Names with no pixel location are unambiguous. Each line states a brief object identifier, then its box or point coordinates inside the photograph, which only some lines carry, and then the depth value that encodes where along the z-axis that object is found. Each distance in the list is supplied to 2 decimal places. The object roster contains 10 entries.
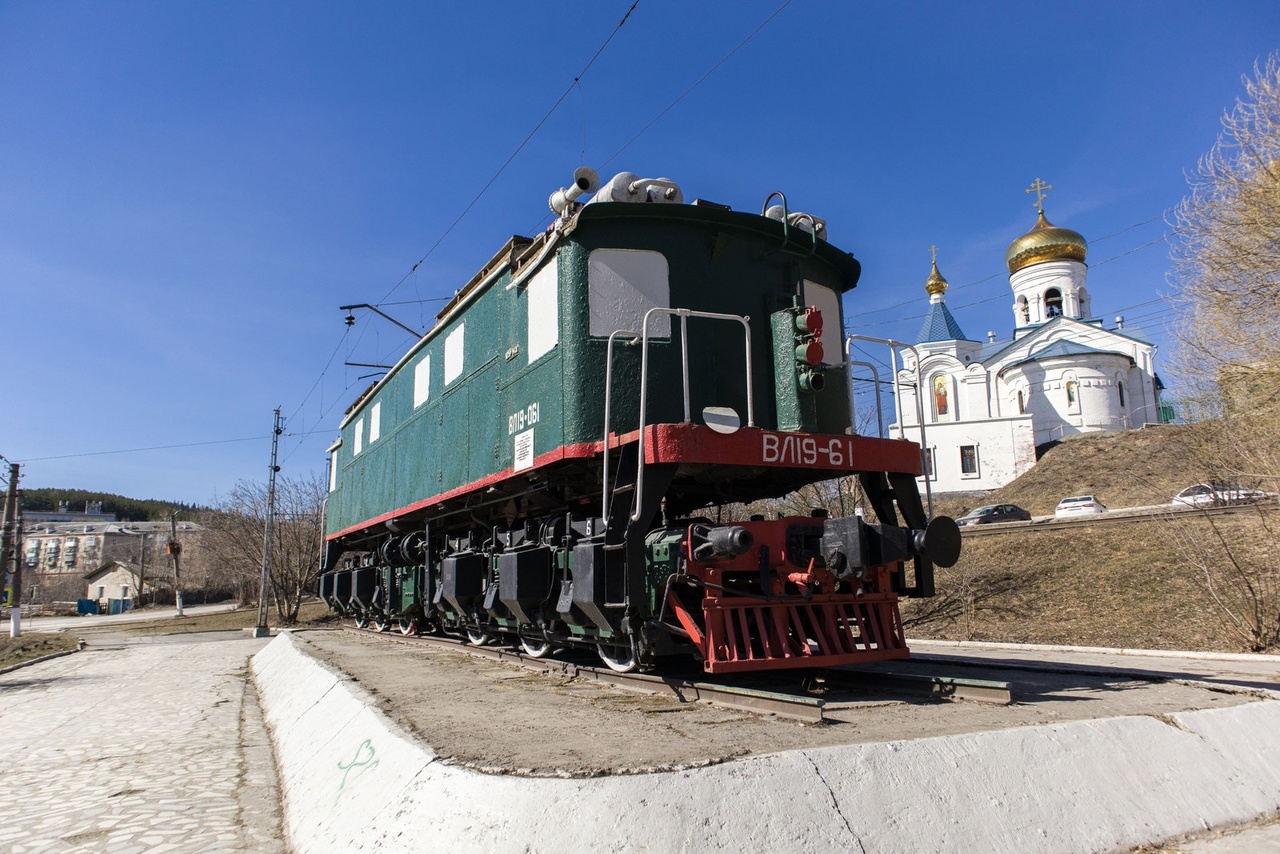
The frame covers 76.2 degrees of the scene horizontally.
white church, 44.84
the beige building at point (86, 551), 76.69
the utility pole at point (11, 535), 25.63
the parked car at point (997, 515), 31.77
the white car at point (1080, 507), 29.41
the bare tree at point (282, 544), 31.17
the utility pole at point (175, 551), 44.47
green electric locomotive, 5.73
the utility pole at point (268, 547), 22.77
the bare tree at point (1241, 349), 11.97
